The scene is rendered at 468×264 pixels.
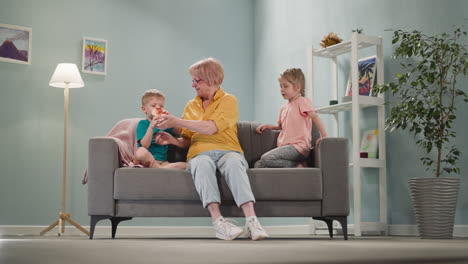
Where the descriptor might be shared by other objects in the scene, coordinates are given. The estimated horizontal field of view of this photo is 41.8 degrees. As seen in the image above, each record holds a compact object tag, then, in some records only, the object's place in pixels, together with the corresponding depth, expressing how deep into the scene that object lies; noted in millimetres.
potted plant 3512
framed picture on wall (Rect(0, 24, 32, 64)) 4809
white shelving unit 4160
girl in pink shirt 3453
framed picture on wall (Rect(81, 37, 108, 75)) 5145
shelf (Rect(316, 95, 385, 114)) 4234
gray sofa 3182
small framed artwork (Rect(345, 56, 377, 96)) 4395
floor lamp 4629
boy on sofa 3289
